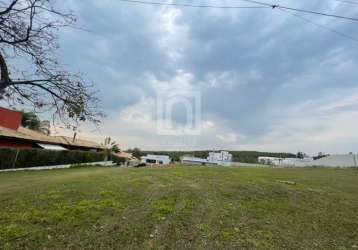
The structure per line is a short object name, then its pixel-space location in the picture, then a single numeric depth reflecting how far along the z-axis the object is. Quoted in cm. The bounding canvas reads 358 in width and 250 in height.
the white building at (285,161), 5705
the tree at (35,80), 523
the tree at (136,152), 7788
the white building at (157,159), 5953
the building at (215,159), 5570
